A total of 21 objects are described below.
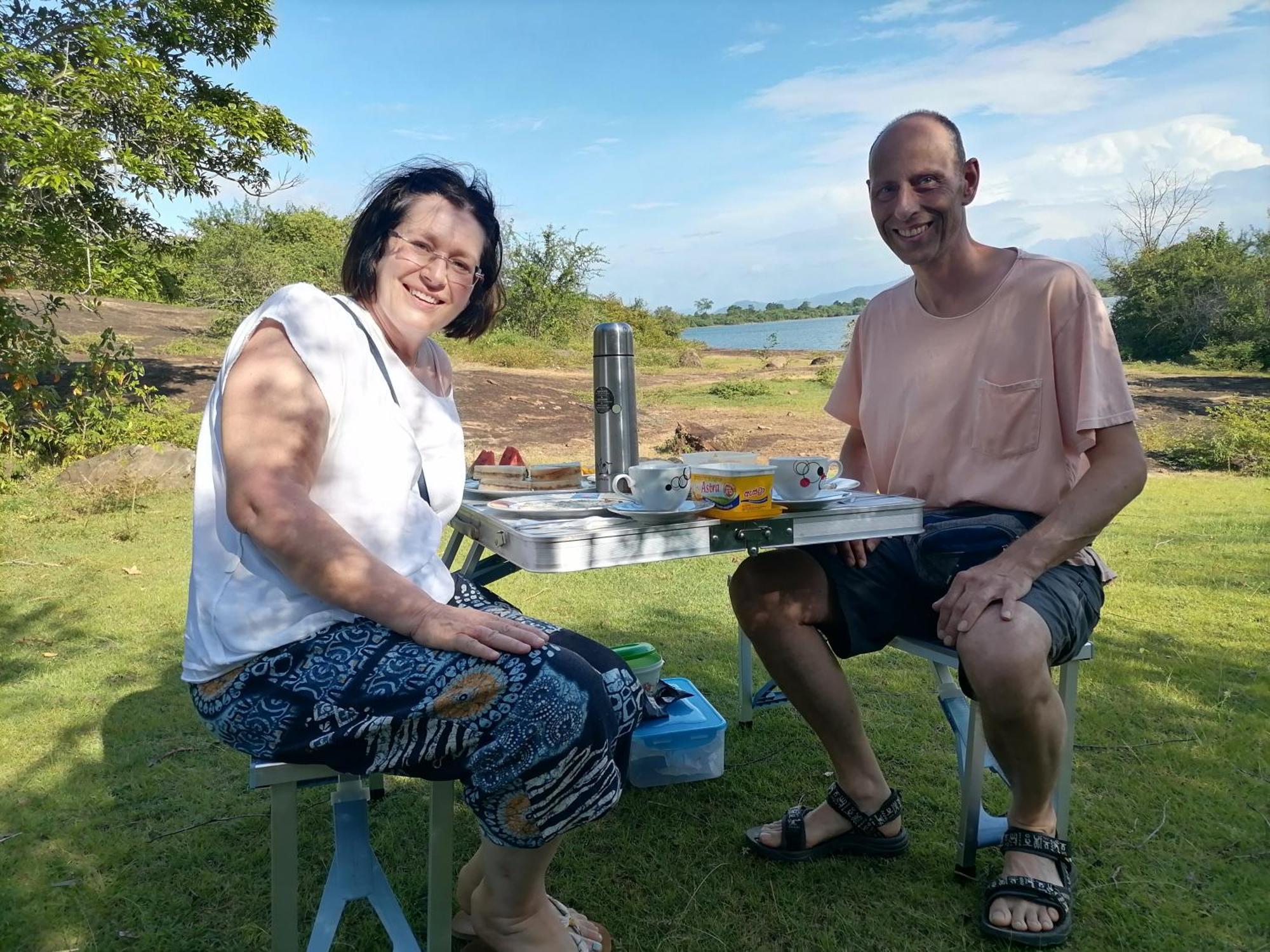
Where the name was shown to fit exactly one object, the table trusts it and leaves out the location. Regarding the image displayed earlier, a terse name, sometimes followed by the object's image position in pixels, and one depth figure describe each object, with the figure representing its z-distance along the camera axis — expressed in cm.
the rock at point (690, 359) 2461
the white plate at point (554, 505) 176
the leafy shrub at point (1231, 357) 2083
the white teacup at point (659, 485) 162
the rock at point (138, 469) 689
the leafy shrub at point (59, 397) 646
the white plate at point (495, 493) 213
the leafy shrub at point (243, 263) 1948
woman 141
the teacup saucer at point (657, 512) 162
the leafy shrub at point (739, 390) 1585
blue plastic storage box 254
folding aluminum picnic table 152
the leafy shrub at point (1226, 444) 870
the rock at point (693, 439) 942
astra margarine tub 164
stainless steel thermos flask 209
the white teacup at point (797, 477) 174
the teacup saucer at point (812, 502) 172
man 184
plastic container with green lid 257
